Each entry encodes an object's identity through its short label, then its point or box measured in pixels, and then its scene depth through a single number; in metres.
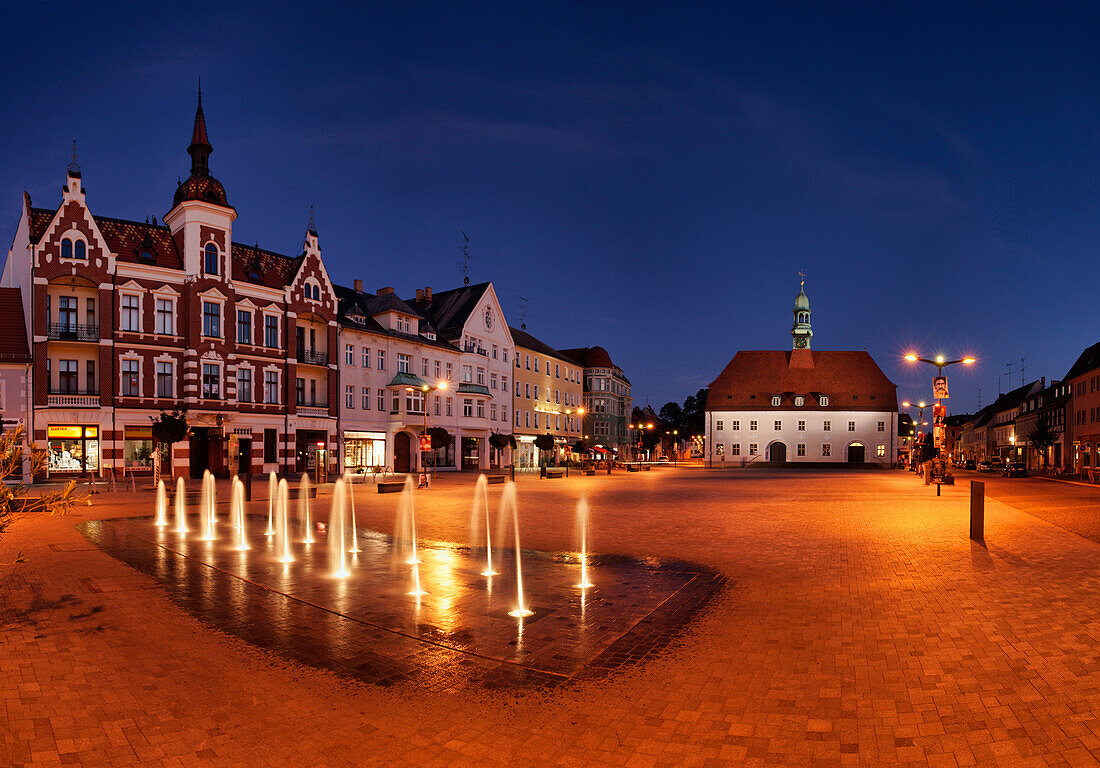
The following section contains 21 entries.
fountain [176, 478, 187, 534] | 17.17
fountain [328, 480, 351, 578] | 11.77
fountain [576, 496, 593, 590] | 10.78
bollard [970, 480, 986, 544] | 14.82
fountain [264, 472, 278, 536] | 16.59
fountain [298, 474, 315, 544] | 15.58
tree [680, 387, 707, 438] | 127.88
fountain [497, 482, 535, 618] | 8.74
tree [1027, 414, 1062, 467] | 70.88
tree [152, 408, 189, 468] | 34.72
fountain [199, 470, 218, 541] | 16.10
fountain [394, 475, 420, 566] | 13.08
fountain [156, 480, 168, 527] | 18.53
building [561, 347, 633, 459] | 82.19
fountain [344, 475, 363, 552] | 13.86
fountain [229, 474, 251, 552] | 14.62
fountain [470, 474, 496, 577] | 12.18
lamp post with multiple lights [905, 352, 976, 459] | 29.78
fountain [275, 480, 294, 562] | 13.11
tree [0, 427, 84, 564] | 6.81
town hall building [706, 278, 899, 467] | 84.19
